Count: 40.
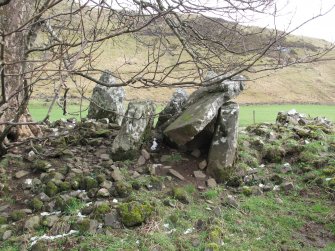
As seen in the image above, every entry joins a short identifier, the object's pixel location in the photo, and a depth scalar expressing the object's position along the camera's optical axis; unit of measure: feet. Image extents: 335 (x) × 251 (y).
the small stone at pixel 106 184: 20.51
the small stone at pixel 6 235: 16.96
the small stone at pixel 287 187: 23.58
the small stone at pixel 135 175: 22.17
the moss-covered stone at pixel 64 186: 20.30
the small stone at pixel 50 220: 17.54
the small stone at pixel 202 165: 24.17
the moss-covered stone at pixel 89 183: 20.56
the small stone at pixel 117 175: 21.29
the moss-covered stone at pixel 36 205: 18.89
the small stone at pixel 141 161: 23.65
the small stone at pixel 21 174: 21.71
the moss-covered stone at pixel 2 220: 18.03
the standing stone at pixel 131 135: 23.90
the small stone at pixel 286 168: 25.68
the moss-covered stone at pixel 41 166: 22.12
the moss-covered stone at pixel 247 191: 22.49
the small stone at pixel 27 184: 20.89
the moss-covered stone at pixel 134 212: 17.84
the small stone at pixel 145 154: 24.26
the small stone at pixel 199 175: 23.30
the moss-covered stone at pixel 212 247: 16.78
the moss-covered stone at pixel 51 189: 19.97
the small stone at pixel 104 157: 23.76
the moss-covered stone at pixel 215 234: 17.48
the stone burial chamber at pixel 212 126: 23.35
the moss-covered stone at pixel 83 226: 17.24
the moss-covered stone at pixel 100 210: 18.04
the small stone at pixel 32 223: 17.39
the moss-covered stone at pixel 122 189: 20.18
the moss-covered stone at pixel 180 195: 20.57
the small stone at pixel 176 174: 22.86
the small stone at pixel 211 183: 22.74
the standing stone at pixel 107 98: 33.07
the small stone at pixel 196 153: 25.30
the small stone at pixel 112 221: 17.75
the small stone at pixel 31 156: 23.55
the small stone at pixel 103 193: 19.89
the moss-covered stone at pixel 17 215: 18.22
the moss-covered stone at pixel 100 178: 20.94
